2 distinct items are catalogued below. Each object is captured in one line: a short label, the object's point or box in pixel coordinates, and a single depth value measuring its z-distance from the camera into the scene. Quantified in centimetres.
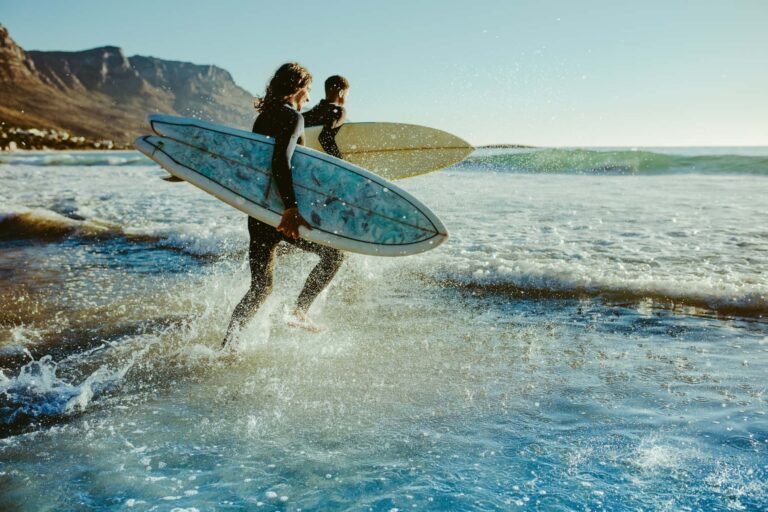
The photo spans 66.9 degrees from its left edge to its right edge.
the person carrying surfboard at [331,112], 446
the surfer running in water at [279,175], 353
